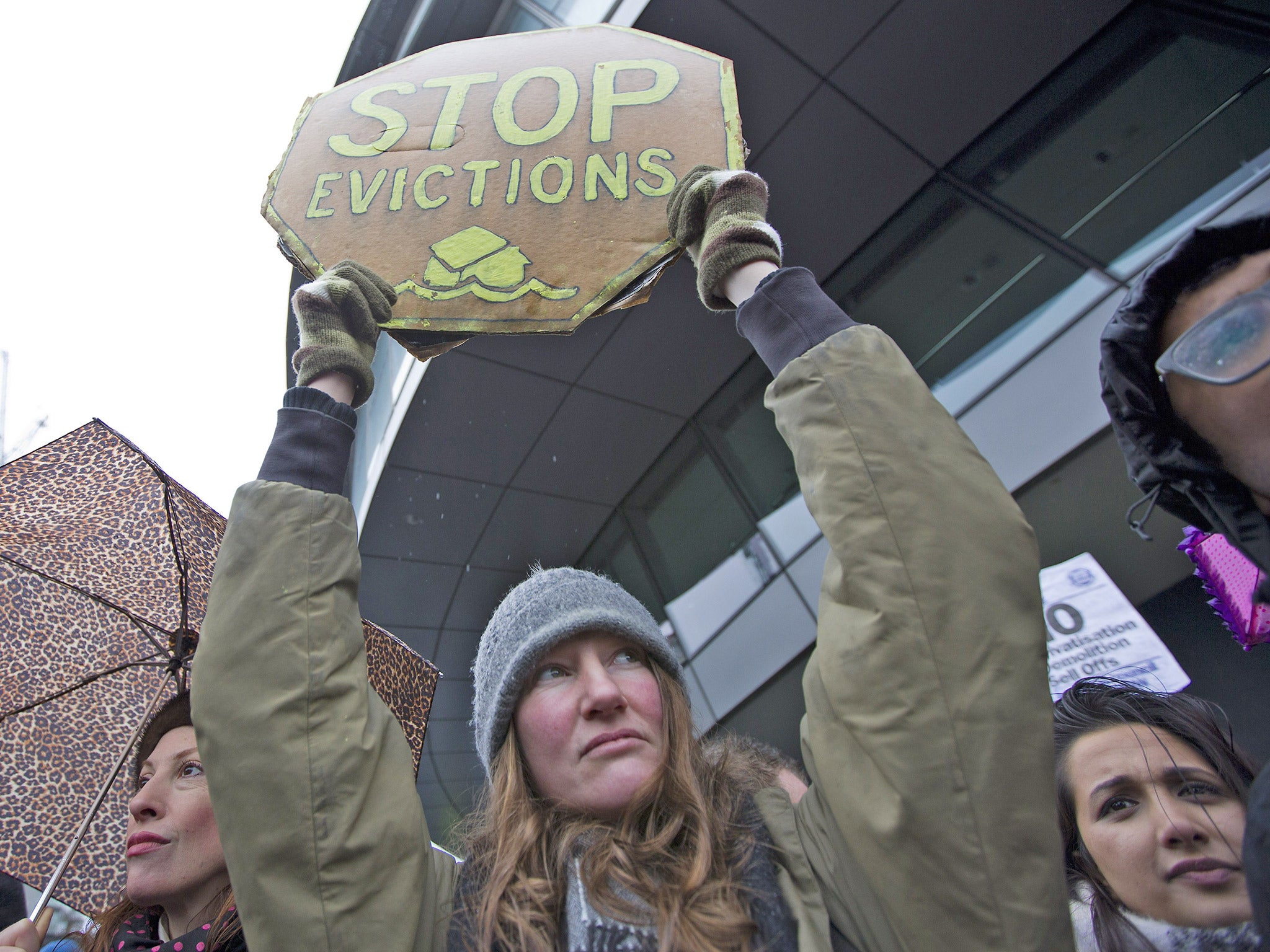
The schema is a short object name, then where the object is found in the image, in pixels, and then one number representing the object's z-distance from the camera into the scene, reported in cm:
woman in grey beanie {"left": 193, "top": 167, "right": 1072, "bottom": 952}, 78
